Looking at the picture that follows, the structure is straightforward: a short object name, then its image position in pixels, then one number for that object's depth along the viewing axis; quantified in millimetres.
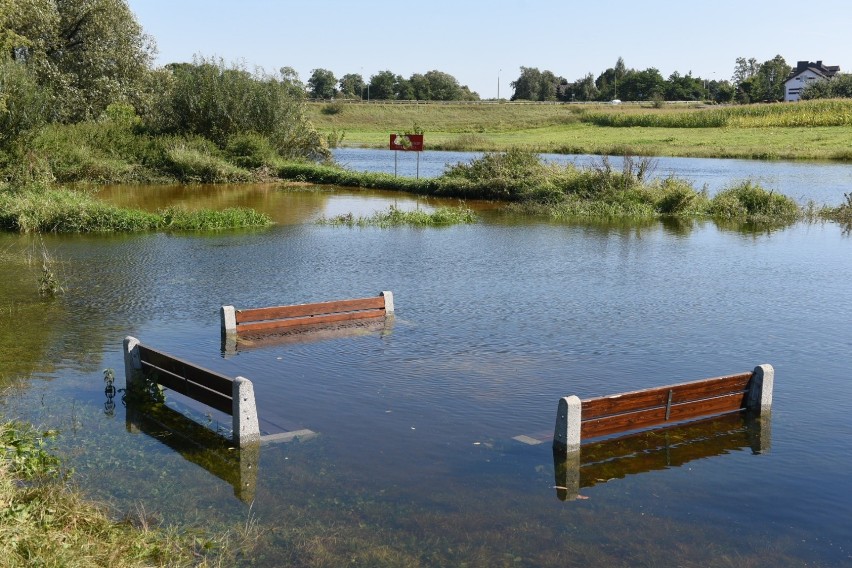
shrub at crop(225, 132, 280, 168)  45625
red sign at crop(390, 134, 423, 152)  40719
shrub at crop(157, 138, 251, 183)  42844
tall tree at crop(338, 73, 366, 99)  156375
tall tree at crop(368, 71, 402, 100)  146512
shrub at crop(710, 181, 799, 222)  33812
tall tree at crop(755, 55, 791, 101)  129875
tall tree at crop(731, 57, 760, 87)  182875
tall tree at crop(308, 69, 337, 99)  155262
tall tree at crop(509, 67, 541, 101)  165250
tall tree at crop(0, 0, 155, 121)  44344
